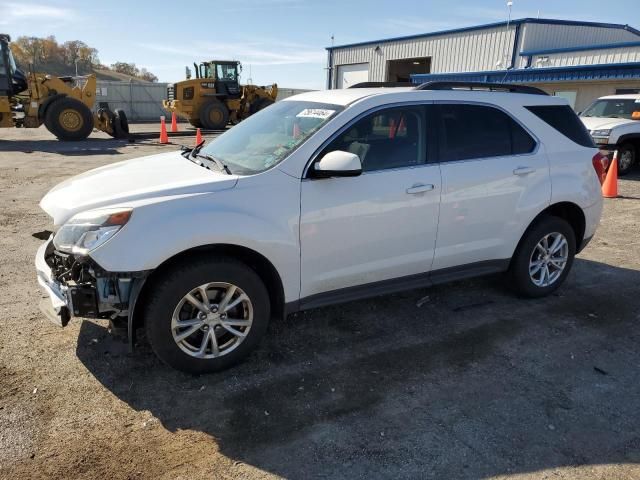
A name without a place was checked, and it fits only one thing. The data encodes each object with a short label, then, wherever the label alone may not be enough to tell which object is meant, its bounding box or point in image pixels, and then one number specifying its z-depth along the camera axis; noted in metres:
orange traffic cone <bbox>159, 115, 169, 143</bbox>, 17.72
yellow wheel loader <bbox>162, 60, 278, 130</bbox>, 22.53
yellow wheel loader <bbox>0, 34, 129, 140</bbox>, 15.96
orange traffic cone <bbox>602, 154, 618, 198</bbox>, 9.77
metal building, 19.25
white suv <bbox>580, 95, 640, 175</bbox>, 11.50
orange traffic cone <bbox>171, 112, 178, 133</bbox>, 22.10
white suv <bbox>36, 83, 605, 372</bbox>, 3.06
